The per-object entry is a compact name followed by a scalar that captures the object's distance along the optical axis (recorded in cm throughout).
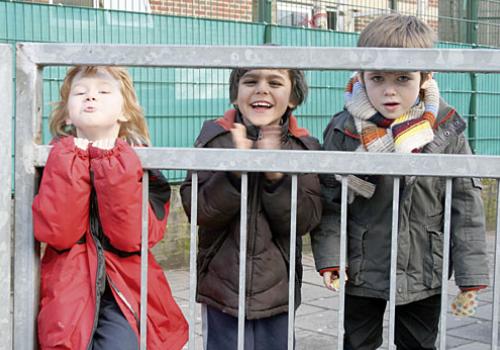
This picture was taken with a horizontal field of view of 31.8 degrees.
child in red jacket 249
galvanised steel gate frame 236
